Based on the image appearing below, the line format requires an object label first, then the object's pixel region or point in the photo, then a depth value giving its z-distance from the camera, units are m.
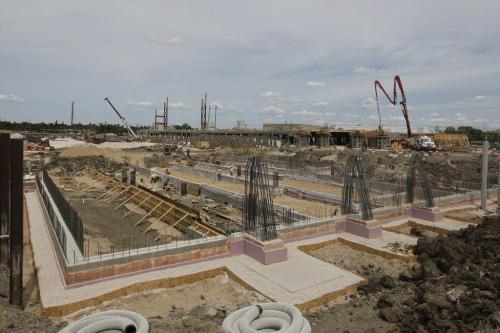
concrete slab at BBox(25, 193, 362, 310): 7.63
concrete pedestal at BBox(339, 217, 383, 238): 11.84
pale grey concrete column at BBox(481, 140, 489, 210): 15.96
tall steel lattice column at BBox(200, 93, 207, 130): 105.79
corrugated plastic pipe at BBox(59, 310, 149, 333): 4.97
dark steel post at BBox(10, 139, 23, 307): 7.13
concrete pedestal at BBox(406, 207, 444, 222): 13.98
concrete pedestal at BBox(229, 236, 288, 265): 9.49
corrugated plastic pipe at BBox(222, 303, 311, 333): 5.23
